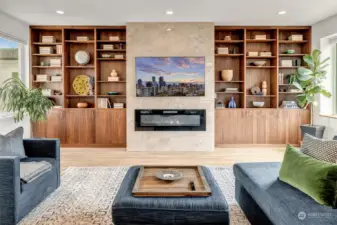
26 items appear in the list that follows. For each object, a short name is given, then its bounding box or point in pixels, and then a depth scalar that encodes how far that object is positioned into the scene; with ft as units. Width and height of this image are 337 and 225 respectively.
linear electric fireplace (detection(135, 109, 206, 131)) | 18.61
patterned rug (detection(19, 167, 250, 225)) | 8.43
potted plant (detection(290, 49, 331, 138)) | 17.37
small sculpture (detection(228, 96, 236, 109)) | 20.02
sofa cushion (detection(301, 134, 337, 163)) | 6.93
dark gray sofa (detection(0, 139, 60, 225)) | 7.68
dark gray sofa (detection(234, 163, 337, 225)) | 5.41
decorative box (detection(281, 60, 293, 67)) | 19.99
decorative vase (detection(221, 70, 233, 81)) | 19.77
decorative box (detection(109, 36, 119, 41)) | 19.57
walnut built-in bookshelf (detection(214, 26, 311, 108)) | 19.79
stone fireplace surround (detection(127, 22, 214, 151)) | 18.35
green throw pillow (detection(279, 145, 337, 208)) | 5.77
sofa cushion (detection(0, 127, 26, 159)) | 9.36
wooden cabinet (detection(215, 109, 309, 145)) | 19.58
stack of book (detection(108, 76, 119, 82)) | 19.83
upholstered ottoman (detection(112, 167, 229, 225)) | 6.28
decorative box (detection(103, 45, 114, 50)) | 19.67
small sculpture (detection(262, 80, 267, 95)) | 20.21
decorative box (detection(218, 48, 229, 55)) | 19.72
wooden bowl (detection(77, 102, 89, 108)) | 19.98
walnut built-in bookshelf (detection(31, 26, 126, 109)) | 19.72
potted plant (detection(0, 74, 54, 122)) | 14.80
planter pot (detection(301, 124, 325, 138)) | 17.24
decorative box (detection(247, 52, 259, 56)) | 19.81
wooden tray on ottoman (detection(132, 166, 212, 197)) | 6.84
